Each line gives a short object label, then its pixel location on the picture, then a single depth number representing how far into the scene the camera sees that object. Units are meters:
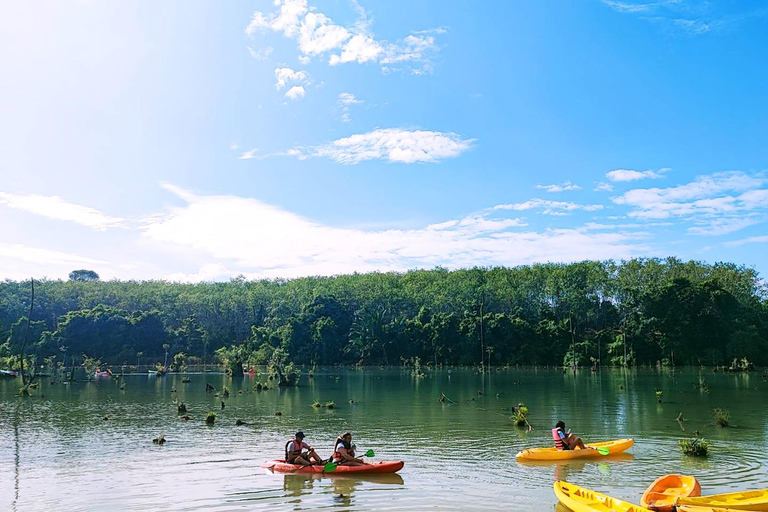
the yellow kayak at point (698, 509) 12.43
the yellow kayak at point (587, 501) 13.23
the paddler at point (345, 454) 18.86
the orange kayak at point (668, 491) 13.47
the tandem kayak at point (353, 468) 18.56
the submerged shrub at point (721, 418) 27.77
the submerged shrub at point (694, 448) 20.59
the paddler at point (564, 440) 20.44
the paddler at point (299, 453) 19.16
